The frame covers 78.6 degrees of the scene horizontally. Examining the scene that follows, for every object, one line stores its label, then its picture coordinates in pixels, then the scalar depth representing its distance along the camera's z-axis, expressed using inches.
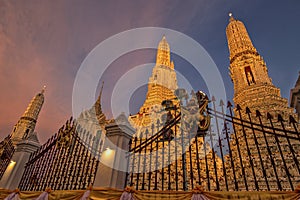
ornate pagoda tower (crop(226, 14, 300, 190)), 484.5
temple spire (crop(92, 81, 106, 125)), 610.2
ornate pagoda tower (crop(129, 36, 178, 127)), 1701.4
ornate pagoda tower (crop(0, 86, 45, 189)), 333.1
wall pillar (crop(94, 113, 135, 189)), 214.9
